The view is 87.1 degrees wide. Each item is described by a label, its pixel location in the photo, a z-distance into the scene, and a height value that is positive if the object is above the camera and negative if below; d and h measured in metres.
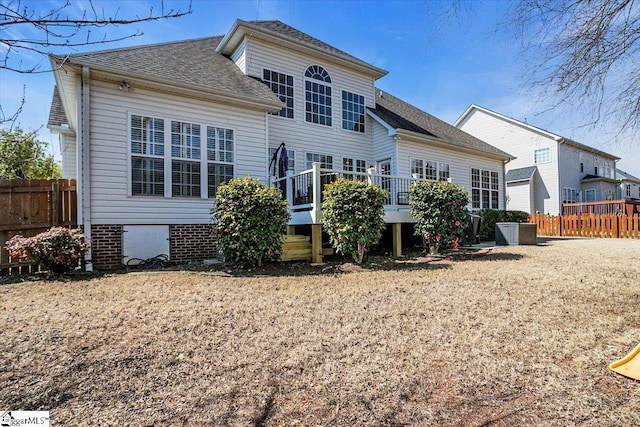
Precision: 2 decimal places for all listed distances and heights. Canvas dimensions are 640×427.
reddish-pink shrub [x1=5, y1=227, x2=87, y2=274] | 6.17 -0.43
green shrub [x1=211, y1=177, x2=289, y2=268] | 6.55 +0.01
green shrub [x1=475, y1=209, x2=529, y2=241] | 15.16 -0.04
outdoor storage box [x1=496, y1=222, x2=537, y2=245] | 11.42 -0.56
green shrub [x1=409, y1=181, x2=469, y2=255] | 8.47 +0.17
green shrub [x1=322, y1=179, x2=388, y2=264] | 7.17 +0.12
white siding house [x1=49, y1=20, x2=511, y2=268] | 7.59 +2.68
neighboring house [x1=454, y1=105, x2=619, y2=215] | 22.89 +3.32
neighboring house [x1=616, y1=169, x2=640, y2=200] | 30.50 +2.88
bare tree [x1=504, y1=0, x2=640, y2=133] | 3.62 +2.00
